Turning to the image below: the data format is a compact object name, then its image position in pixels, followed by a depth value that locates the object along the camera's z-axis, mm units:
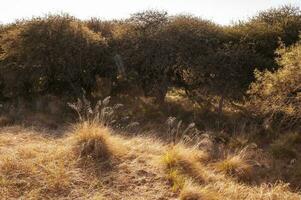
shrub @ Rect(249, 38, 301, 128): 7227
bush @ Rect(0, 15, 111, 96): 12664
